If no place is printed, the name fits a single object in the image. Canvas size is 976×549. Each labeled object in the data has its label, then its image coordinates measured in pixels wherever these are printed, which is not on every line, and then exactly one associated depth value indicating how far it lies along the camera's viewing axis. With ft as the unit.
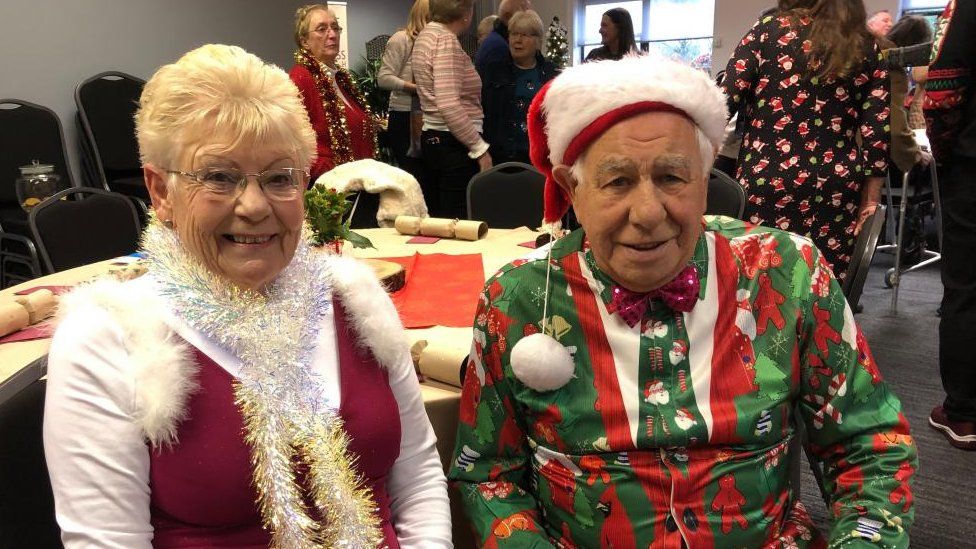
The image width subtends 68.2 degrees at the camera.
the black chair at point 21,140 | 13.91
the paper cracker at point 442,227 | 9.12
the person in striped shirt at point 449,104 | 12.65
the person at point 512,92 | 14.48
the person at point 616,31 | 17.53
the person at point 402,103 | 16.12
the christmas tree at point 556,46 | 23.80
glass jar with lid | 13.32
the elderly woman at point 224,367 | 3.21
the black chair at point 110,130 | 15.06
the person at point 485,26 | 19.15
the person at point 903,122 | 12.42
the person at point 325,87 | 11.99
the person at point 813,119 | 8.50
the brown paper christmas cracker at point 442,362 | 4.88
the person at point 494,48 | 14.34
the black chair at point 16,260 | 10.26
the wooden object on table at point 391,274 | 6.72
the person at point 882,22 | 18.54
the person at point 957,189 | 8.24
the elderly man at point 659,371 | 3.92
